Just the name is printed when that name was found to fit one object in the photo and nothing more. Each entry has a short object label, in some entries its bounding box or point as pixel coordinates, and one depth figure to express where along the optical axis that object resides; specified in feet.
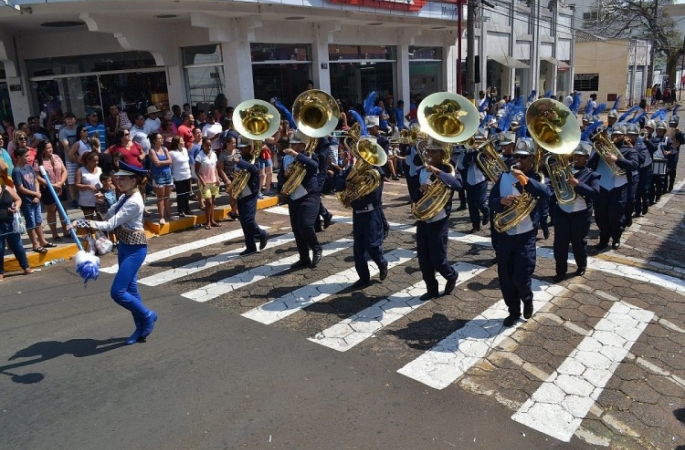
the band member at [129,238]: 18.39
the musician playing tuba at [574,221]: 23.53
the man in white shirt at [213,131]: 40.01
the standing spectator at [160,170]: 33.81
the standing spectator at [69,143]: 34.81
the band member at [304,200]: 25.53
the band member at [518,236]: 18.72
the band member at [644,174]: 33.55
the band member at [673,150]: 38.91
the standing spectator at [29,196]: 28.17
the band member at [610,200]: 27.63
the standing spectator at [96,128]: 40.01
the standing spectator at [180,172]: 34.83
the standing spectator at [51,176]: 30.78
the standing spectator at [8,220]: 25.89
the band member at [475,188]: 30.91
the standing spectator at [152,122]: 41.47
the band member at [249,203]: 27.58
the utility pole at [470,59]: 59.16
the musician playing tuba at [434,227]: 20.72
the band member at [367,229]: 22.86
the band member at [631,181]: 30.17
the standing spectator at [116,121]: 43.29
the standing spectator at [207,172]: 33.78
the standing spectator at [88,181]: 30.55
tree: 140.05
